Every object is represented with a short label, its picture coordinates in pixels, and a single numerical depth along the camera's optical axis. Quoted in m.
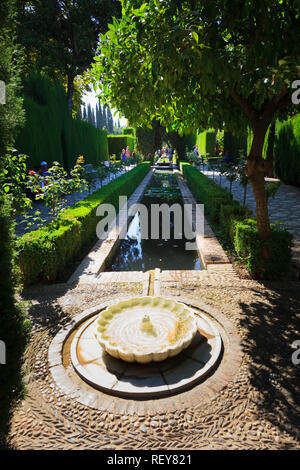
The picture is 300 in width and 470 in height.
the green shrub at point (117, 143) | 38.66
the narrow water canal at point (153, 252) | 7.11
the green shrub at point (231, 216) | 6.67
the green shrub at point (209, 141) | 33.66
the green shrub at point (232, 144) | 23.90
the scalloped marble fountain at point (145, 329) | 3.11
